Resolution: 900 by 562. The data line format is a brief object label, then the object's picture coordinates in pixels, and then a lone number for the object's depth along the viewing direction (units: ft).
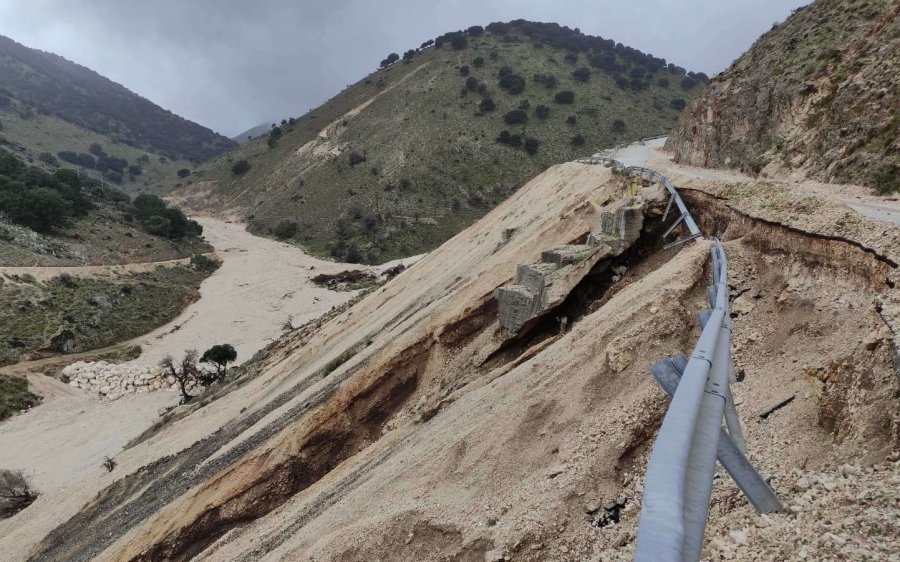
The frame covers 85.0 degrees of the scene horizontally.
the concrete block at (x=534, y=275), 46.88
